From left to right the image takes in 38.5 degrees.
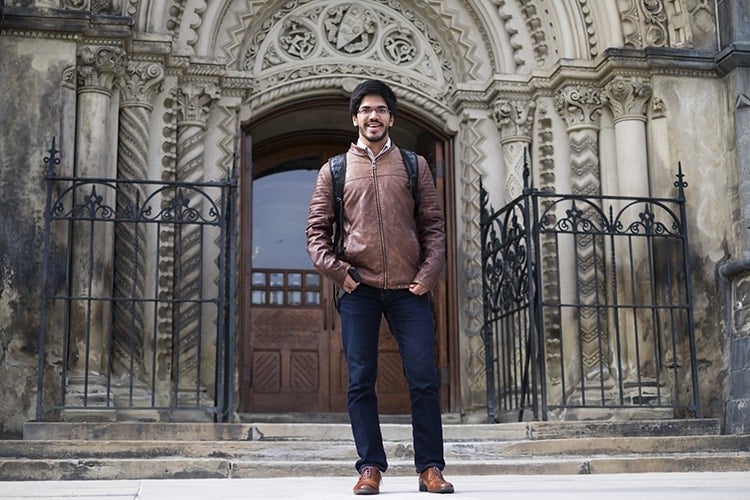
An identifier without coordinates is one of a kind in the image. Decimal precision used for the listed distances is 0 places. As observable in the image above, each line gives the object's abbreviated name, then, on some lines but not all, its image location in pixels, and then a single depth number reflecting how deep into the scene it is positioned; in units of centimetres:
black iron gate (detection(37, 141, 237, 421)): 759
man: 455
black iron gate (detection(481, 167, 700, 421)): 836
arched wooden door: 1012
